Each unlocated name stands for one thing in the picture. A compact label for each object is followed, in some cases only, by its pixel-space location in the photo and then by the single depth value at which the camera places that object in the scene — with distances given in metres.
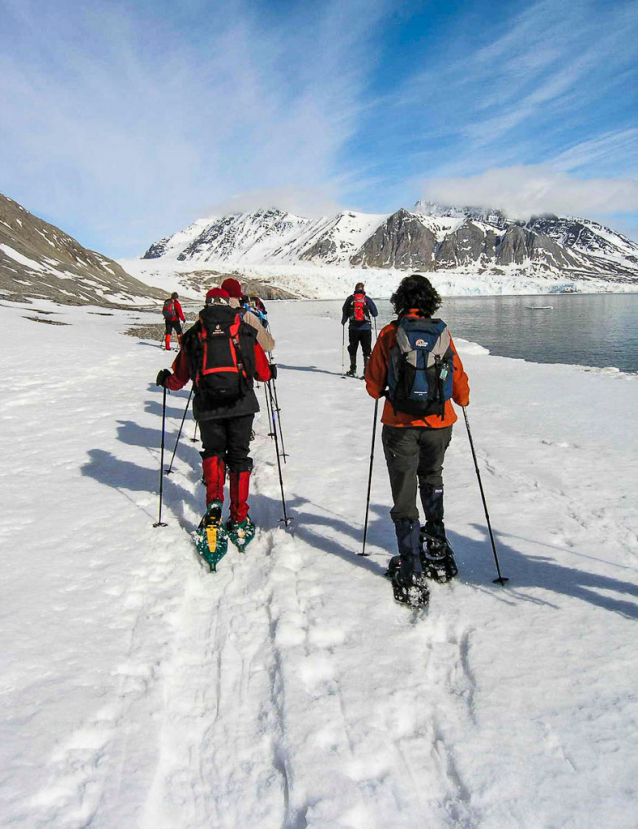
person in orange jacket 3.48
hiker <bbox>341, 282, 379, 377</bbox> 12.65
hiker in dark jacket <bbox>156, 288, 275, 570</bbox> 4.39
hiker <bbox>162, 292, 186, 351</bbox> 17.62
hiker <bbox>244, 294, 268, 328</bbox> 11.44
